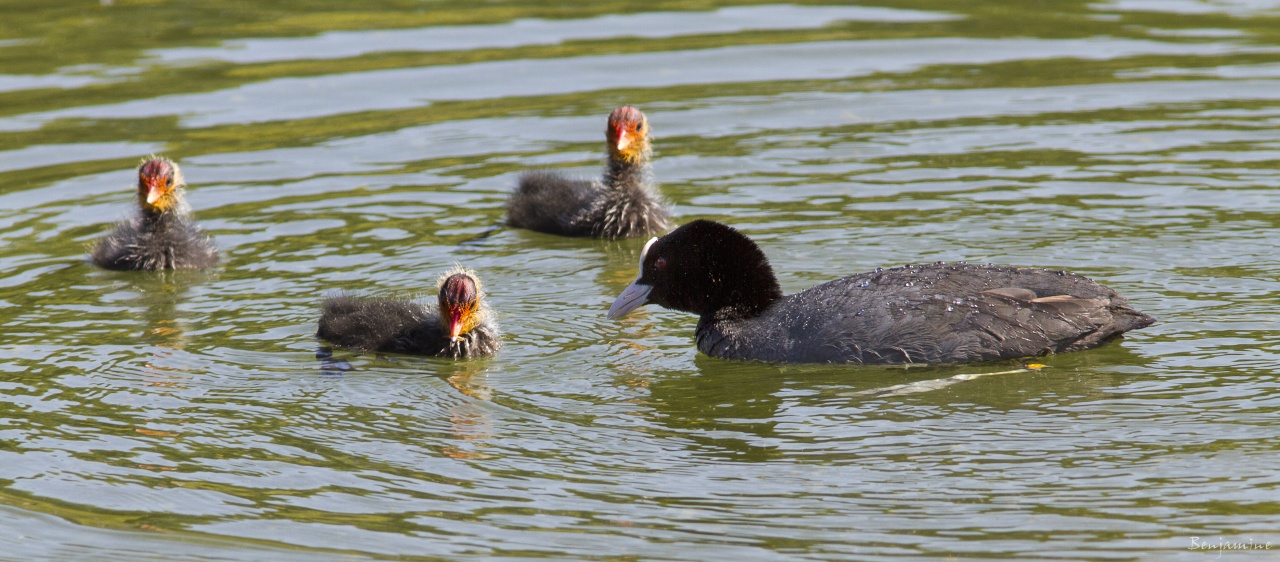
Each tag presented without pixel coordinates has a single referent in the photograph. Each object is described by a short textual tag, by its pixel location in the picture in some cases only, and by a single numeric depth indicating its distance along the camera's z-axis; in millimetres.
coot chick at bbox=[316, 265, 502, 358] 17062
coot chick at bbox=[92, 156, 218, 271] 21531
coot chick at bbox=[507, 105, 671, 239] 23141
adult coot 16094
